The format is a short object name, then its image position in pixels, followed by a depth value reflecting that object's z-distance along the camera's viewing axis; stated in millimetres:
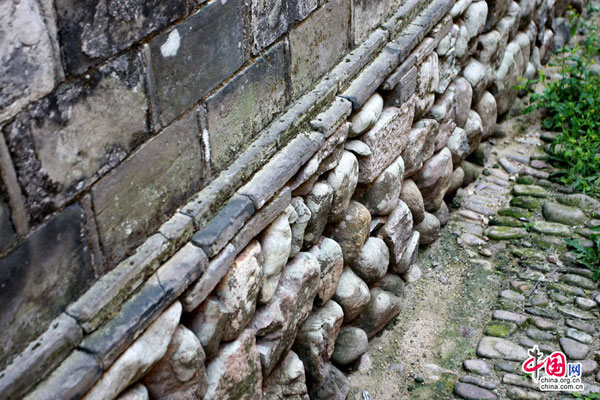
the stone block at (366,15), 3170
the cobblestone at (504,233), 4258
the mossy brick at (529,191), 4576
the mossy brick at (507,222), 4348
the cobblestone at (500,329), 3609
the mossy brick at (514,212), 4406
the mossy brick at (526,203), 4480
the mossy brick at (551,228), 4219
